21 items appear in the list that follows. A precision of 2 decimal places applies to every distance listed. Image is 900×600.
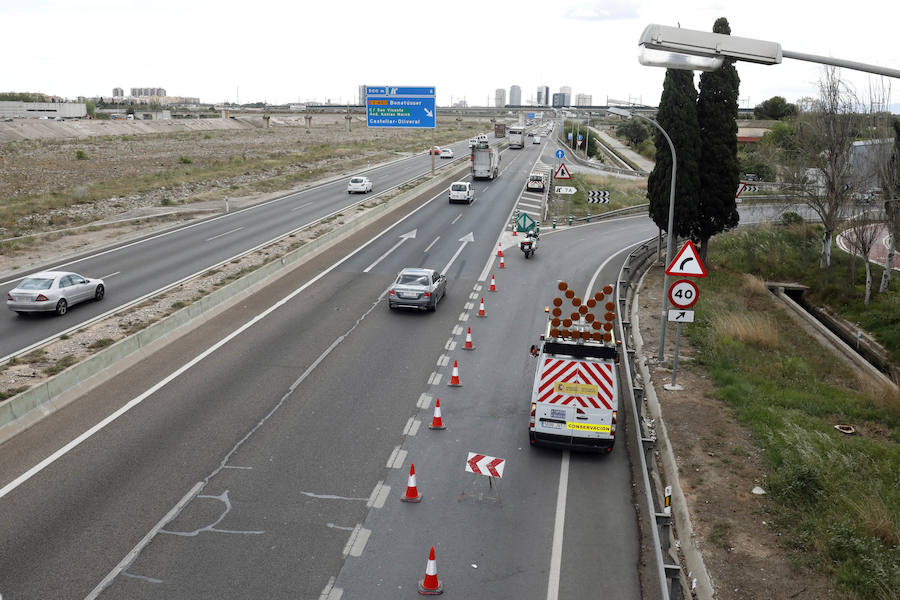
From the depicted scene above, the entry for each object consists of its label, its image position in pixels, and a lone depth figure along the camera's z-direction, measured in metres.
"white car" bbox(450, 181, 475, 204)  48.81
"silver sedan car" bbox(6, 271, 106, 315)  21.38
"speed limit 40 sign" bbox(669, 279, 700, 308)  16.84
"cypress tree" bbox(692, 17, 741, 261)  30.22
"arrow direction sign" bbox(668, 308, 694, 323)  17.09
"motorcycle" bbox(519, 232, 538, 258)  33.09
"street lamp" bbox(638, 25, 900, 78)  6.57
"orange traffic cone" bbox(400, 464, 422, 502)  11.77
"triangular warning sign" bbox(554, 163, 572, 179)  41.77
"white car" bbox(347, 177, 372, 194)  52.28
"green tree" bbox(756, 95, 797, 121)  100.50
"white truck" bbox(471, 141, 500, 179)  62.03
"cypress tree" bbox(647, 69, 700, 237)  29.27
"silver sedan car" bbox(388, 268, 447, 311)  23.02
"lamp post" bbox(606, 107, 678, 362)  18.94
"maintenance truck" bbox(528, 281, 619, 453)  13.22
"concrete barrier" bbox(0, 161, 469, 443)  14.20
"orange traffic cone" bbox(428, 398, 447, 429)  14.71
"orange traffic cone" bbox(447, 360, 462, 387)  17.14
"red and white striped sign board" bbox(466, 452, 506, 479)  11.63
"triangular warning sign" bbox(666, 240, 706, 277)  17.14
